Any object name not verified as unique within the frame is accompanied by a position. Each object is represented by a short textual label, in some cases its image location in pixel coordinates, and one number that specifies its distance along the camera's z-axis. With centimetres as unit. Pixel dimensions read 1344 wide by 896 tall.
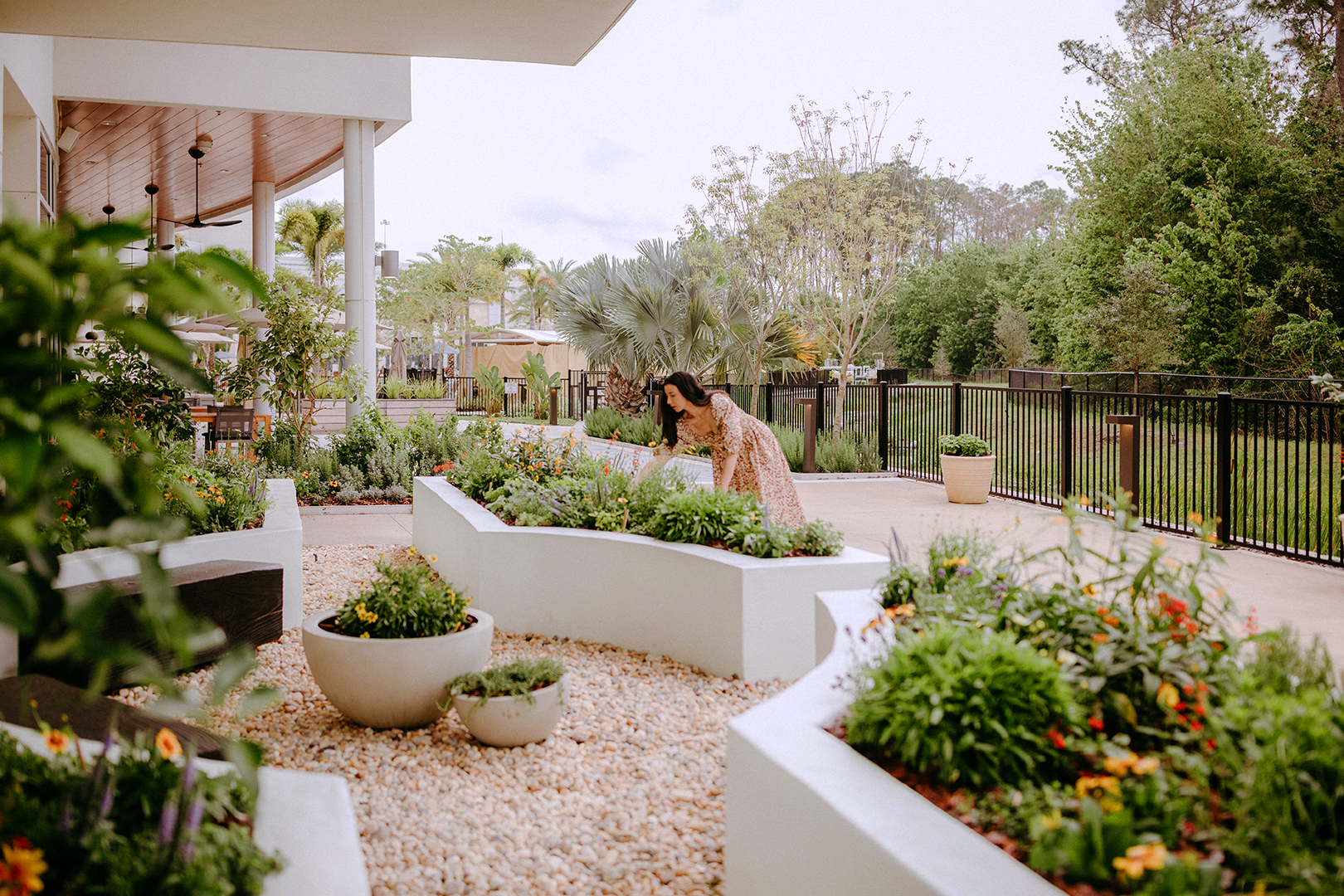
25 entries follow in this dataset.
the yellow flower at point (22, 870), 125
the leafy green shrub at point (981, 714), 198
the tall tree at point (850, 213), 1470
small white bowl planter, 352
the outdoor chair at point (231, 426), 1186
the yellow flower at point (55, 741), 161
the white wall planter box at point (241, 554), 421
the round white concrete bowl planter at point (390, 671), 357
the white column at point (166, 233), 2069
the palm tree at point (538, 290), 5822
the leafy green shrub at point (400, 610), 365
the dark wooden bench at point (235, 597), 418
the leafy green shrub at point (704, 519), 474
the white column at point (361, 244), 1334
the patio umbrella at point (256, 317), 1308
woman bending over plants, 572
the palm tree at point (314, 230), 3334
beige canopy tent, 3890
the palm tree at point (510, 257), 5409
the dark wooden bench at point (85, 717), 230
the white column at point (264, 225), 1745
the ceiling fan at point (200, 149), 1362
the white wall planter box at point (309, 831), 162
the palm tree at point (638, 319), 1828
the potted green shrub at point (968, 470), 1080
